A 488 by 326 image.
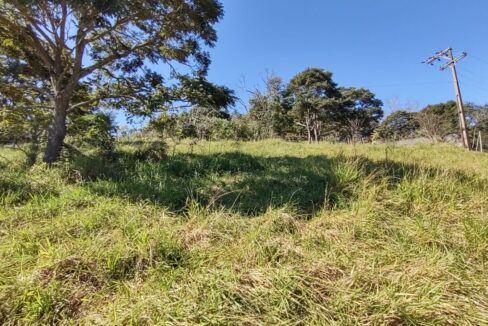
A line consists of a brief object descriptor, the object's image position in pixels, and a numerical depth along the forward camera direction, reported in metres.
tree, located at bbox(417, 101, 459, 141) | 27.39
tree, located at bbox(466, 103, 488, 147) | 31.02
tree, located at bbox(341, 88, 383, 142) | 27.40
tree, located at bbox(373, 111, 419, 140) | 30.39
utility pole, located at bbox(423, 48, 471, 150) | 14.80
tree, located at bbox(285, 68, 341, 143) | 24.52
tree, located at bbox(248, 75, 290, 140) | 21.03
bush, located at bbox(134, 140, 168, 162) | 6.28
